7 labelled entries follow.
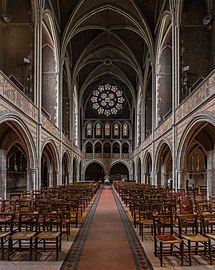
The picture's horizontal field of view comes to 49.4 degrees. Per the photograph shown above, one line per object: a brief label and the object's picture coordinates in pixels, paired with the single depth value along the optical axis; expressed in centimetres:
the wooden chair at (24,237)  450
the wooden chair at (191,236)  439
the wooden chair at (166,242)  431
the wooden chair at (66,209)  604
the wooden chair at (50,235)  459
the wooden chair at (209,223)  439
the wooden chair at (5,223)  465
